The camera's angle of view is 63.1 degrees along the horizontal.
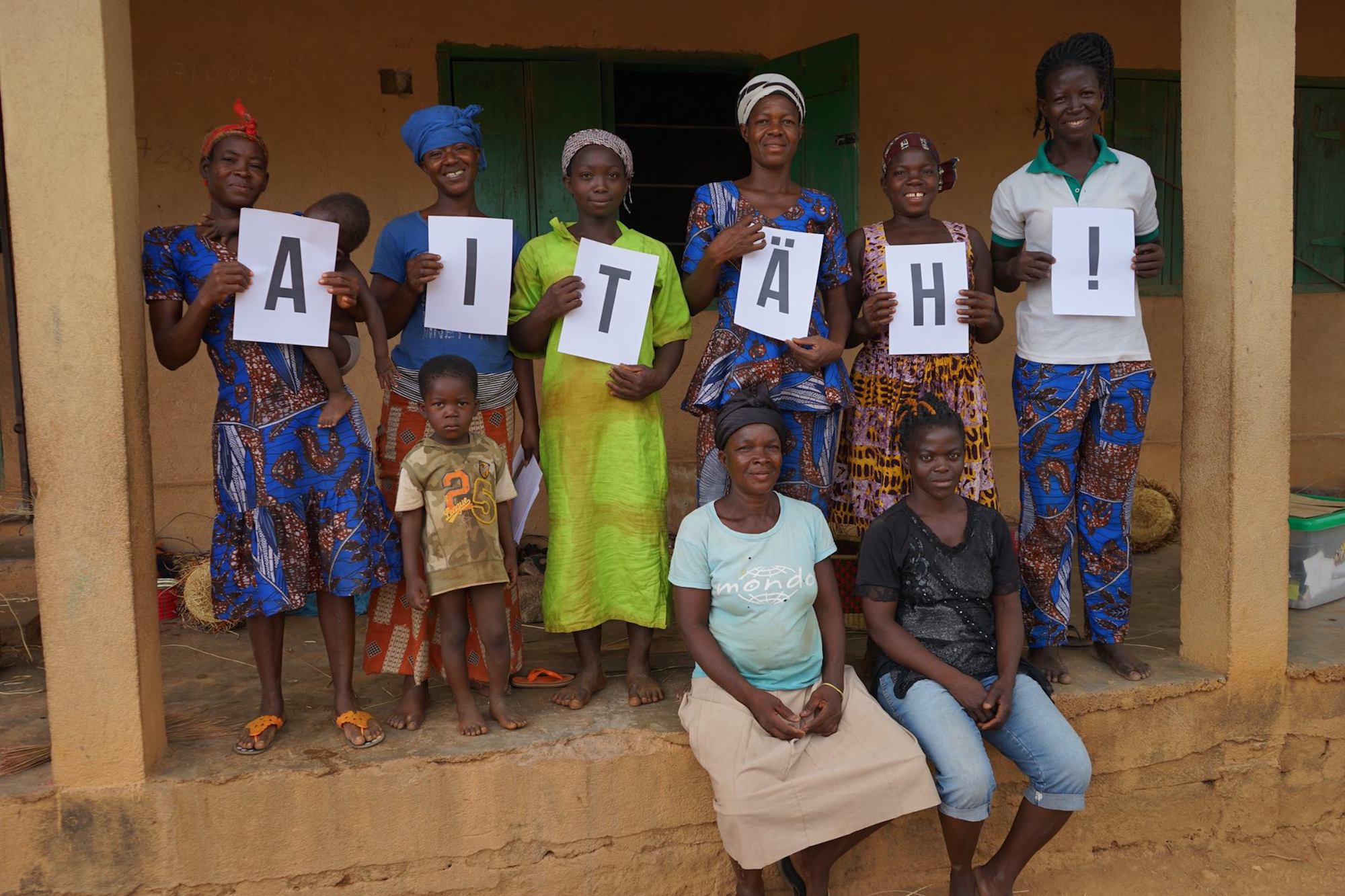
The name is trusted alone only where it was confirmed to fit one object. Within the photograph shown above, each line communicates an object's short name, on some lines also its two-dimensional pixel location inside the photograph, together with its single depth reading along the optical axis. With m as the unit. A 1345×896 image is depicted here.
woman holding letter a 2.99
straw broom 3.06
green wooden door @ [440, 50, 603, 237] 5.33
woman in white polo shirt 3.49
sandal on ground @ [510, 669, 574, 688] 3.63
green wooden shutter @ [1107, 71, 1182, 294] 6.13
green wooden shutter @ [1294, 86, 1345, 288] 6.44
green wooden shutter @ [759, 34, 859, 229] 5.29
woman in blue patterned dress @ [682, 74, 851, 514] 3.34
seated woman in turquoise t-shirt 2.83
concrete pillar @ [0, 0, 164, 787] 2.75
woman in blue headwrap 3.27
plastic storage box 4.39
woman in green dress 3.42
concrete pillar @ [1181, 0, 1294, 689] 3.49
